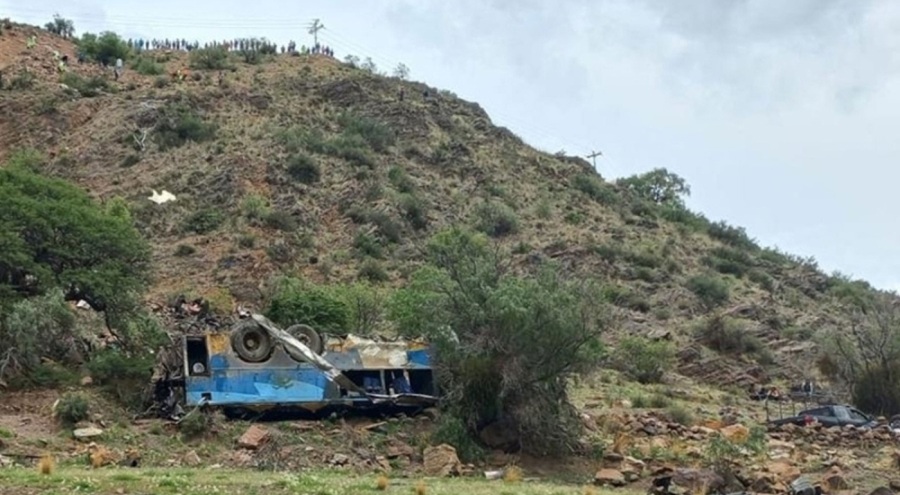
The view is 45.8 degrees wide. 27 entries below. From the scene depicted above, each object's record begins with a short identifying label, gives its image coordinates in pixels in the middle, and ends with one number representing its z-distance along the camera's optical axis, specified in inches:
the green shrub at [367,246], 2244.1
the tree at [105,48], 3284.9
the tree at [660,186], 3882.9
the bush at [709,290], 2366.0
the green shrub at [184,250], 2068.2
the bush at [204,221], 2182.6
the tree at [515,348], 1037.2
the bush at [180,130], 2561.5
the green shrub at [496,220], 2514.8
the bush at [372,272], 2106.3
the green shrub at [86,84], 2824.8
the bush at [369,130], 2797.7
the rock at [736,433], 1097.4
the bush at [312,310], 1454.2
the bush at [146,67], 3127.5
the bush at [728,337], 1966.0
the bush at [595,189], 3051.2
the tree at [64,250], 1218.0
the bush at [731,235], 3172.2
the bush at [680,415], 1302.9
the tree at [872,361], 1563.7
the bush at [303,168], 2501.2
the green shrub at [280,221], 2234.3
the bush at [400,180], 2615.7
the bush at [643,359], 1721.2
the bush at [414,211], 2465.6
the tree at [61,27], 3553.4
